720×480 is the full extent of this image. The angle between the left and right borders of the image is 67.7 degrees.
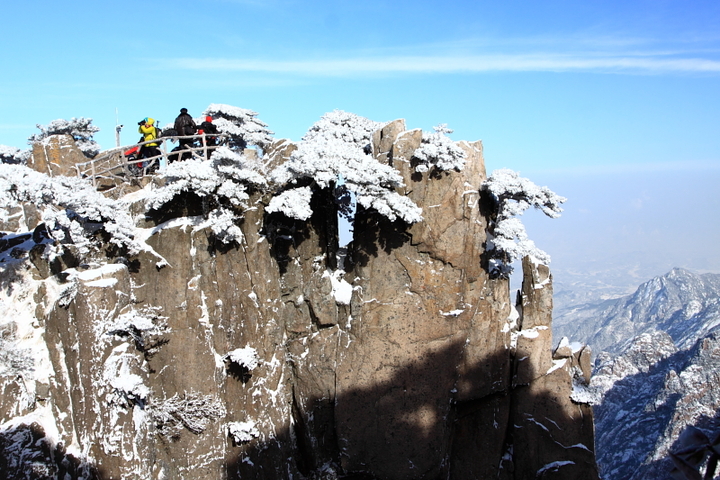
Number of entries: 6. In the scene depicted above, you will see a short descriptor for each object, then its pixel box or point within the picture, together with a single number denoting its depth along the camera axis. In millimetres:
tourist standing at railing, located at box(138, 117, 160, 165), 21812
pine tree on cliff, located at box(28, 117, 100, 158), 31188
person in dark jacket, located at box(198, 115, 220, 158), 22312
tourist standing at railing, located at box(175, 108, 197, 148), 21594
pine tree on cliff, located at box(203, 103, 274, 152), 24984
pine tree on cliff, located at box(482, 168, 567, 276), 18125
